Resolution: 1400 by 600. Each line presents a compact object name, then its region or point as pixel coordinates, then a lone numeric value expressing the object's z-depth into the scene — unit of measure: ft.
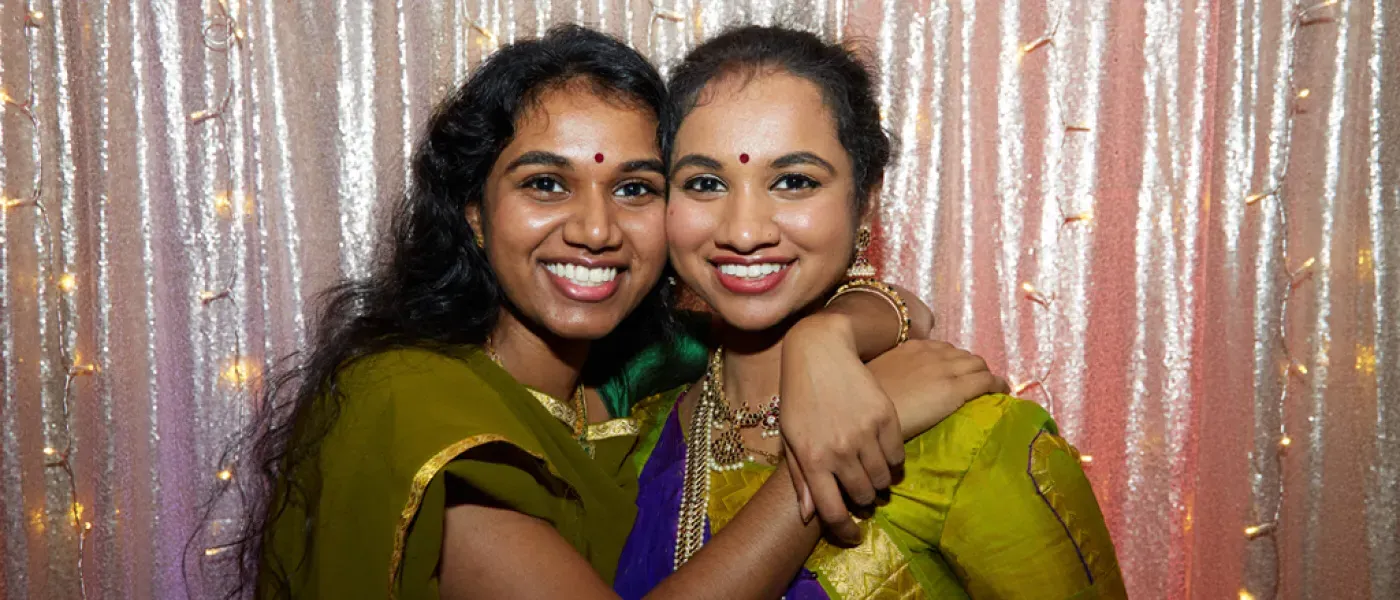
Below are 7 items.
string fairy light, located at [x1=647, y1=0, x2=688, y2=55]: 8.40
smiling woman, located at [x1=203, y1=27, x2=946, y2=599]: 4.87
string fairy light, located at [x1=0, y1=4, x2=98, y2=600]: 8.21
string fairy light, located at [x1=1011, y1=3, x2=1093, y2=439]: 8.30
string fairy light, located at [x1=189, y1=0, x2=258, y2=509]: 8.23
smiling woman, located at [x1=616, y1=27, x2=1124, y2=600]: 4.85
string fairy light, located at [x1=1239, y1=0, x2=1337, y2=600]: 8.19
